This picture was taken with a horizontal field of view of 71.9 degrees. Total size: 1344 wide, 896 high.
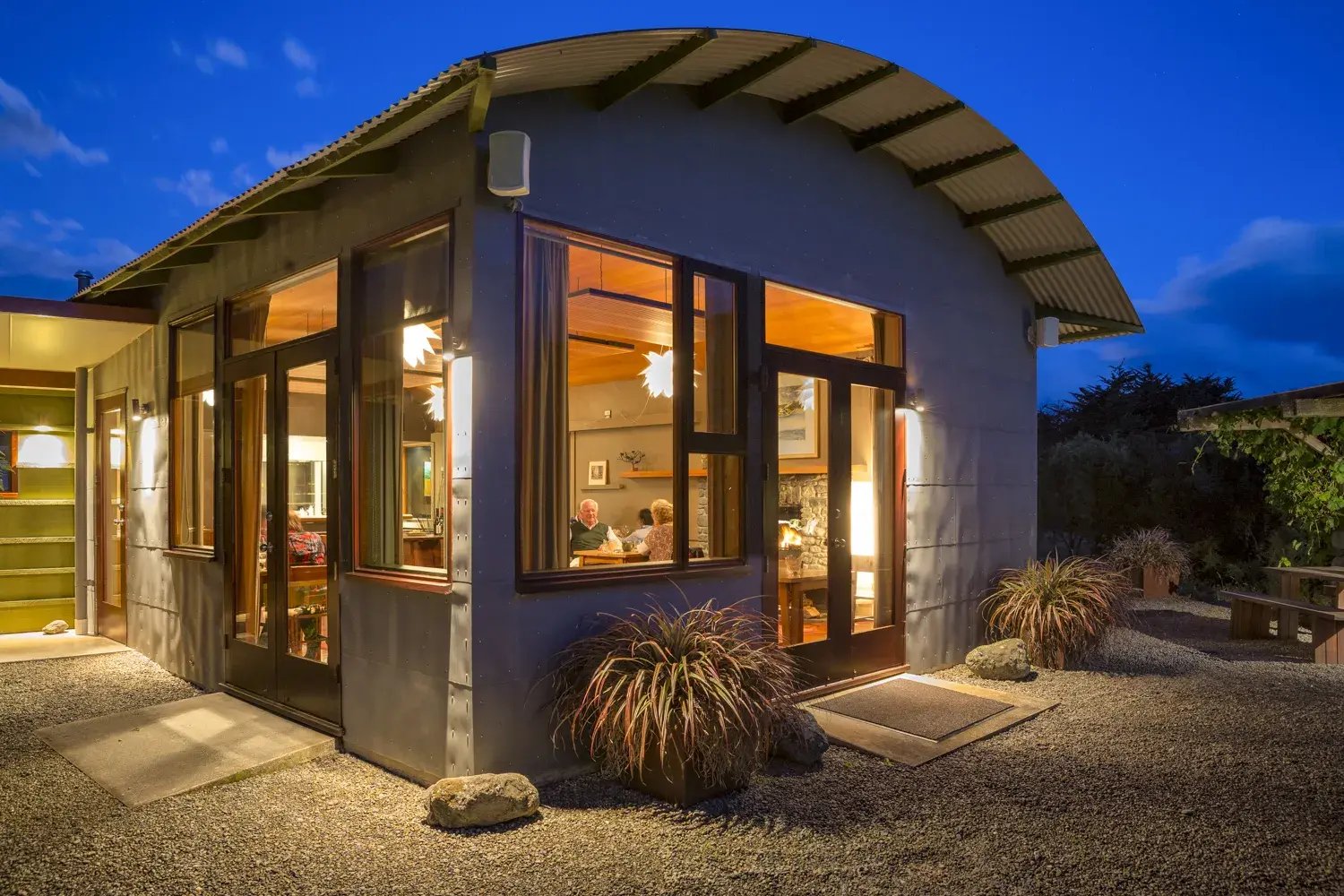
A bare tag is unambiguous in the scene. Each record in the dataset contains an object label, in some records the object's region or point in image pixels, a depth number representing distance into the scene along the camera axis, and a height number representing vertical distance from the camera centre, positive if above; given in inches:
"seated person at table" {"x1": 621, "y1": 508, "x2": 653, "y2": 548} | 302.3 -22.3
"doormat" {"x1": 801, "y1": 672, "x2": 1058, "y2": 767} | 194.9 -57.4
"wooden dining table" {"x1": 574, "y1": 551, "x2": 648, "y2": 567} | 221.8 -21.6
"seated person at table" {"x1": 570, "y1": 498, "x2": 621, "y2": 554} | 228.5 -16.6
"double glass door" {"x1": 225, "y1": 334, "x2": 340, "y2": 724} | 201.3 -14.8
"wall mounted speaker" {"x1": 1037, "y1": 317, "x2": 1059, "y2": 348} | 321.1 +48.2
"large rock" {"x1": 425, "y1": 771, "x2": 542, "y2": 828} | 147.7 -53.2
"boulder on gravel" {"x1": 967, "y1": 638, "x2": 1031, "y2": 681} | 258.1 -53.8
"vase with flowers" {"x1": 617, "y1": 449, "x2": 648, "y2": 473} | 406.6 +5.8
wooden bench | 290.0 -52.1
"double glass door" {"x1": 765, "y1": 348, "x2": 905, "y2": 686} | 235.0 -13.9
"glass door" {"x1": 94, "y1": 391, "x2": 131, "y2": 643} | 328.2 -15.9
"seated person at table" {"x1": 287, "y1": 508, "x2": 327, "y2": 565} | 220.7 -18.3
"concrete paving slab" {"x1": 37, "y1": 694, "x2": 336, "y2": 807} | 173.3 -57.0
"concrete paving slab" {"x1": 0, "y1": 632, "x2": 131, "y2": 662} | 305.7 -60.4
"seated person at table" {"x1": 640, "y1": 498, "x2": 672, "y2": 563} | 213.2 -15.6
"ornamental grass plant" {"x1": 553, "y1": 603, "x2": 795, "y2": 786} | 155.2 -39.1
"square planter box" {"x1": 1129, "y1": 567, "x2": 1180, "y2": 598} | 464.4 -56.3
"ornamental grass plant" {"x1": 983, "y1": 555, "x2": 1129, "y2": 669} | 268.8 -40.9
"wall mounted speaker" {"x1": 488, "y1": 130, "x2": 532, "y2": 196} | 159.3 +53.3
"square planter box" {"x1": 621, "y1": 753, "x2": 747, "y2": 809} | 157.8 -54.1
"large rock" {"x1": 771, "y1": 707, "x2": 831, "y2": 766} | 179.6 -53.0
